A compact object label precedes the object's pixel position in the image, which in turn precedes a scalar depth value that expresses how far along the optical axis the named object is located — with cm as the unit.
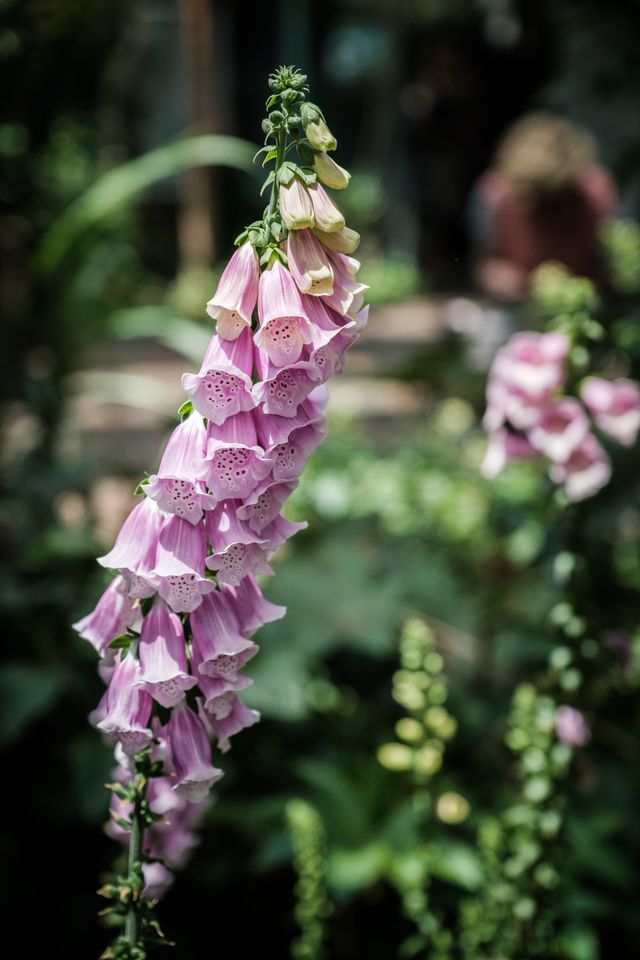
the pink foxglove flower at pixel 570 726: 138
